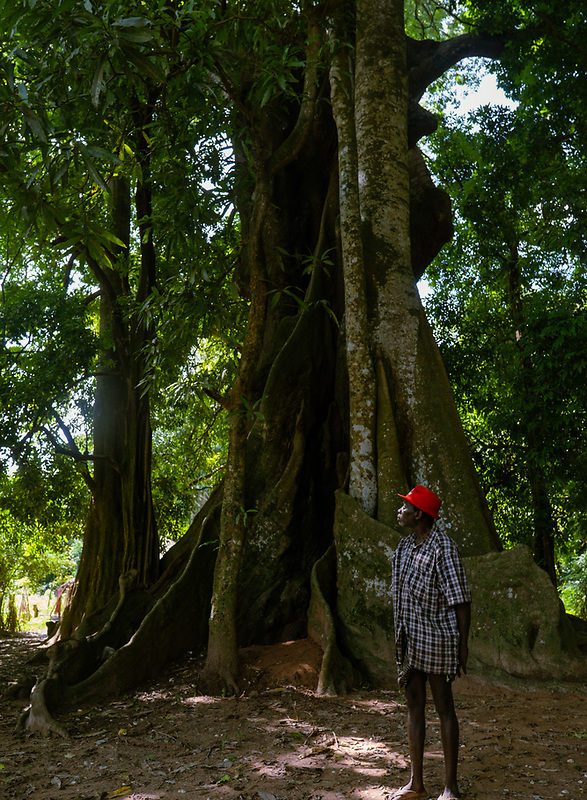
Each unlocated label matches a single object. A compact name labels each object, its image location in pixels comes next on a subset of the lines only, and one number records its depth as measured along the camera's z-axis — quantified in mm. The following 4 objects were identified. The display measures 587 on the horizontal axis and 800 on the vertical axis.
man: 3471
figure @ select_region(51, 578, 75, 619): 15130
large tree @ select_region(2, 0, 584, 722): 6234
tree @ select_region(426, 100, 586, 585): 9250
